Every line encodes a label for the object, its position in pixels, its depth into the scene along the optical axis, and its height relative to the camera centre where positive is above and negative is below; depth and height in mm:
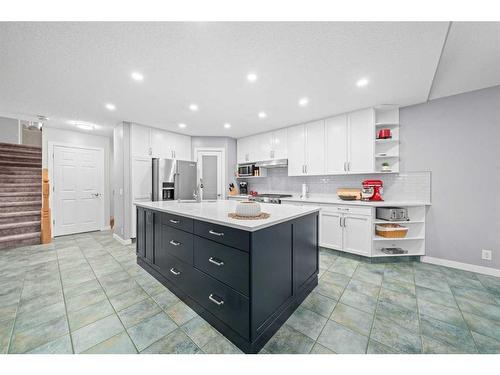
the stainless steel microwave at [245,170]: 4734 +373
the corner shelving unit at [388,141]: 3137 +727
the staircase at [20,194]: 3688 -229
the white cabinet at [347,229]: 2921 -708
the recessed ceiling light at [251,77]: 2199 +1265
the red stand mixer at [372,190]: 3158 -84
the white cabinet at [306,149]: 3734 +731
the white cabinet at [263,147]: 4340 +921
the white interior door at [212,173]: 4980 +296
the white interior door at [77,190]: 4395 -146
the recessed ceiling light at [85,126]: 4058 +1225
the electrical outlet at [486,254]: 2553 -923
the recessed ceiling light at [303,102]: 2891 +1289
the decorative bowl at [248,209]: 1628 -209
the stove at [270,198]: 3972 -282
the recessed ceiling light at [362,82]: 2322 +1272
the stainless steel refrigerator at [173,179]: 4001 +113
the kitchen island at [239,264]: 1337 -676
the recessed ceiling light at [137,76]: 2180 +1249
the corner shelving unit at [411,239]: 2908 -811
